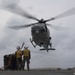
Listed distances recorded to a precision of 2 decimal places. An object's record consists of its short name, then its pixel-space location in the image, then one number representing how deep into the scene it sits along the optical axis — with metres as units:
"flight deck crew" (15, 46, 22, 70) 13.51
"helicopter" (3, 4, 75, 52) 22.94
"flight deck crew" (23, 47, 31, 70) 13.40
